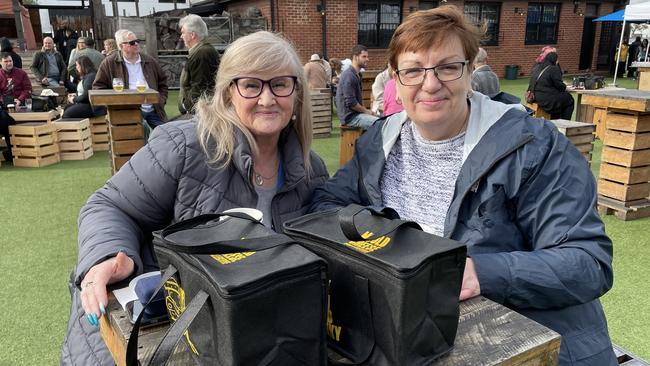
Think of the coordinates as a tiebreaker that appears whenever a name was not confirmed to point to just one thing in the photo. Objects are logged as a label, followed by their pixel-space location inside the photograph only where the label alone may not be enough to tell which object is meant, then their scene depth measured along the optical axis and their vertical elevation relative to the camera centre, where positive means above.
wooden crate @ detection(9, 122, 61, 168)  7.42 -1.33
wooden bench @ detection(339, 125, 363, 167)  6.30 -1.08
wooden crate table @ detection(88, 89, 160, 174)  5.50 -0.78
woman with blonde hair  1.95 -0.43
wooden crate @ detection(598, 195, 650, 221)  5.05 -1.56
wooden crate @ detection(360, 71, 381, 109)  10.56 -0.73
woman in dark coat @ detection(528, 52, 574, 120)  8.62 -0.69
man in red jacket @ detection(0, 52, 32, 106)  9.02 -0.56
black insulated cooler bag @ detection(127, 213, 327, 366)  0.96 -0.48
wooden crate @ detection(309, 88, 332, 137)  9.62 -1.16
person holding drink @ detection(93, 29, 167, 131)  6.62 -0.27
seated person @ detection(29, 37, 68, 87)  12.37 -0.42
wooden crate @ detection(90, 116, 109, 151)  8.70 -1.40
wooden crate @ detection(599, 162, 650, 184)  5.14 -1.25
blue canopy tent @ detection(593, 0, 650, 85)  14.21 +0.94
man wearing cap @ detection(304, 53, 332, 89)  10.44 -0.53
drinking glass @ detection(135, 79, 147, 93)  5.77 -0.43
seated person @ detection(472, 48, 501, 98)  6.25 -0.40
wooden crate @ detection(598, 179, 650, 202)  5.14 -1.42
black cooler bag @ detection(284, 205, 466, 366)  1.05 -0.50
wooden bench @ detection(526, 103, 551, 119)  8.99 -1.11
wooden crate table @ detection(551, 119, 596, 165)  5.53 -0.91
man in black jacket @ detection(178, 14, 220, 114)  5.98 -0.16
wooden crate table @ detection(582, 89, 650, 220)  4.98 -1.08
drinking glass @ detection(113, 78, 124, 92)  5.83 -0.41
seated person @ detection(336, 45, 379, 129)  7.39 -0.72
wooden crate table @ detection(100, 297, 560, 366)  1.13 -0.66
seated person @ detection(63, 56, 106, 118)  8.39 -0.83
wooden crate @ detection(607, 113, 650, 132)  4.96 -0.72
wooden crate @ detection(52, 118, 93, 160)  7.84 -1.33
